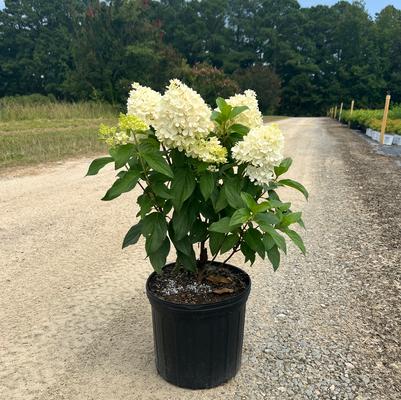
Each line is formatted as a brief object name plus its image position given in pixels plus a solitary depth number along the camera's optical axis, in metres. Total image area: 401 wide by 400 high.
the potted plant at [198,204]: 1.88
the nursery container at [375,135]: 15.09
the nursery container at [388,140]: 13.82
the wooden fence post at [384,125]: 12.94
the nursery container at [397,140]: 13.61
